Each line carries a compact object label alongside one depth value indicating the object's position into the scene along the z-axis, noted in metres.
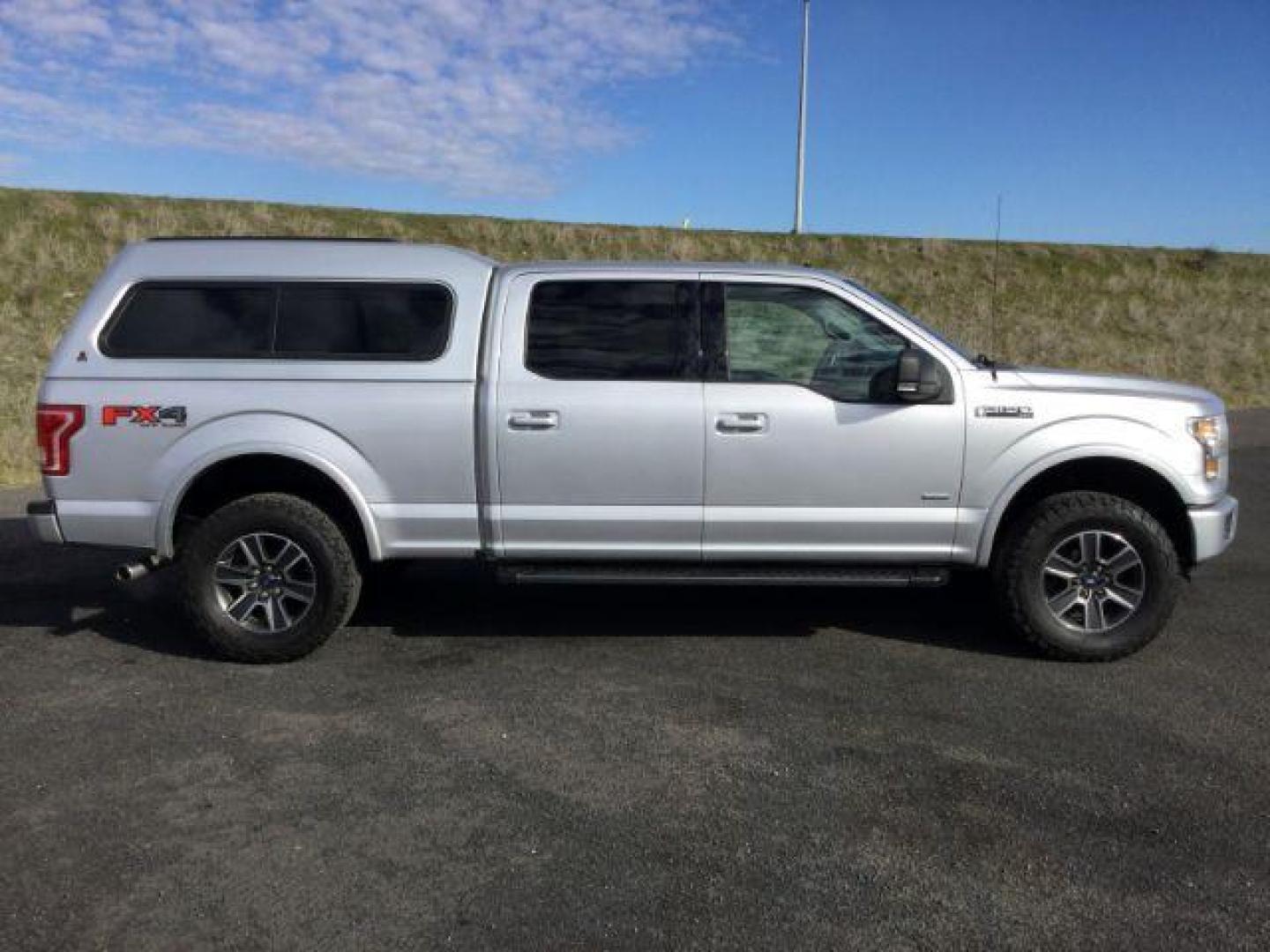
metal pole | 29.84
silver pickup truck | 5.01
